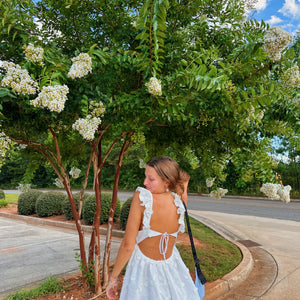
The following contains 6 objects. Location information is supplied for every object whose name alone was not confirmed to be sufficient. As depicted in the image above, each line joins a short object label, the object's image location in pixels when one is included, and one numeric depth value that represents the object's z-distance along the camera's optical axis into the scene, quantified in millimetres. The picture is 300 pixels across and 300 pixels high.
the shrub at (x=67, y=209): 9173
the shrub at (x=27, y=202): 10938
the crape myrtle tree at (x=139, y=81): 2236
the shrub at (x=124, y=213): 7281
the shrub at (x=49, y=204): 10211
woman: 1896
